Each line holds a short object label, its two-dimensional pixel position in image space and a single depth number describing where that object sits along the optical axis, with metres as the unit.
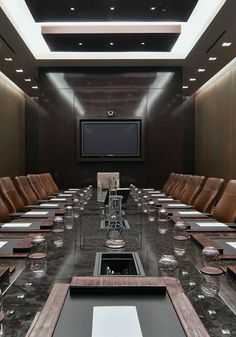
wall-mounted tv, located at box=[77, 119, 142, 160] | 8.24
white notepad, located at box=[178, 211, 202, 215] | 3.08
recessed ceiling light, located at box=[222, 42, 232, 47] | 6.47
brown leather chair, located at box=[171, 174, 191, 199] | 5.46
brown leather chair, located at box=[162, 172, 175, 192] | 7.02
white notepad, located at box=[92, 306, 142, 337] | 0.80
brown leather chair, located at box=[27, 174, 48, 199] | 5.29
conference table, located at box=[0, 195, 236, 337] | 0.92
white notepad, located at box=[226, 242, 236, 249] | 1.78
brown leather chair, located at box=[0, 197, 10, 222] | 3.32
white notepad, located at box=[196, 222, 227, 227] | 2.42
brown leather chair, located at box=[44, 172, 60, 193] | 6.93
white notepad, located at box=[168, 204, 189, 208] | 3.62
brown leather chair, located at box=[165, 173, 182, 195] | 6.28
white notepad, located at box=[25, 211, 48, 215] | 3.06
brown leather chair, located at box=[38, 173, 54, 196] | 6.20
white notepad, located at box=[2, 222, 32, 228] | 2.40
